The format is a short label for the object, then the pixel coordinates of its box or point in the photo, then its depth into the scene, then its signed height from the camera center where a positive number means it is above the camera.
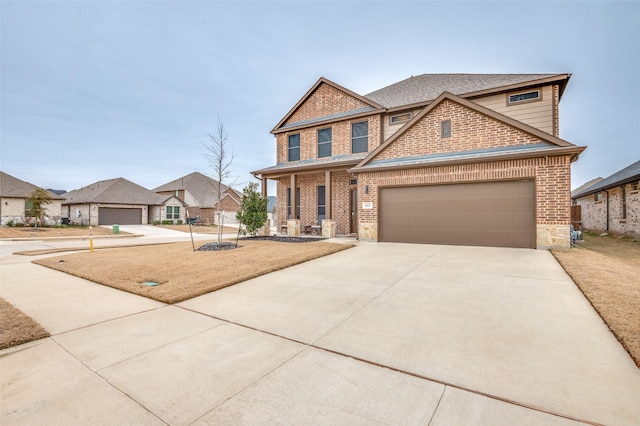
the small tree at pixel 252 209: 12.91 +0.22
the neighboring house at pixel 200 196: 37.50 +2.54
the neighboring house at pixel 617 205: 12.40 +0.55
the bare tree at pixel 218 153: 14.09 +3.27
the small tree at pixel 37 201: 23.08 +1.01
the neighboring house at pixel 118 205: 30.08 +0.93
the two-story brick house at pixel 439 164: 8.77 +1.99
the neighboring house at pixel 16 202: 24.84 +1.03
